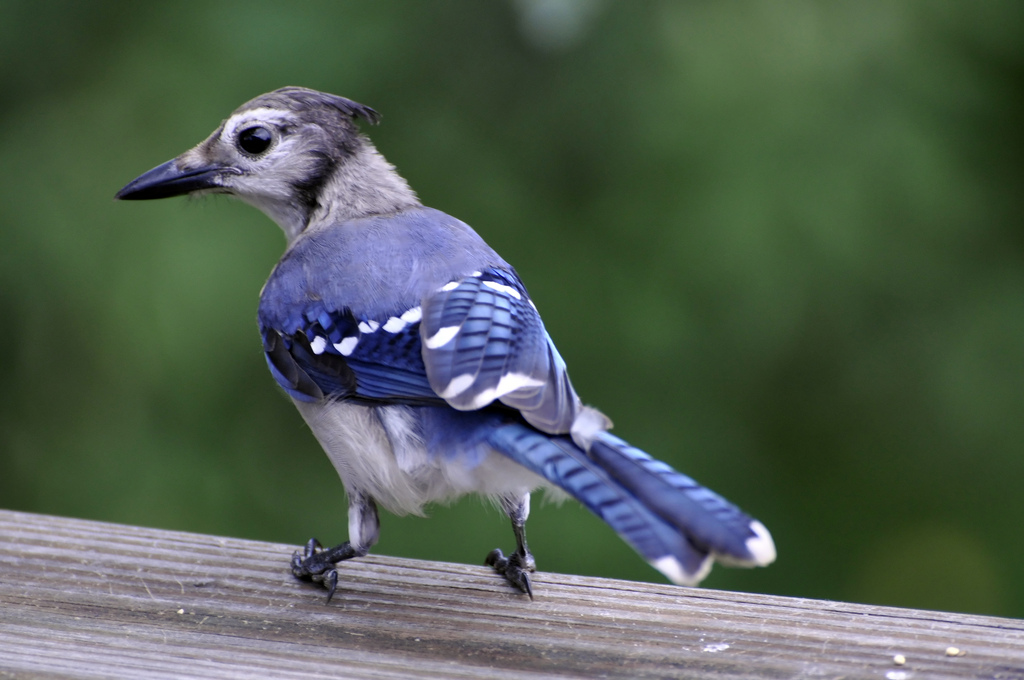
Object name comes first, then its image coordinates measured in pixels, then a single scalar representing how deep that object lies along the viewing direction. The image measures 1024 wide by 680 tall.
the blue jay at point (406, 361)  3.09
